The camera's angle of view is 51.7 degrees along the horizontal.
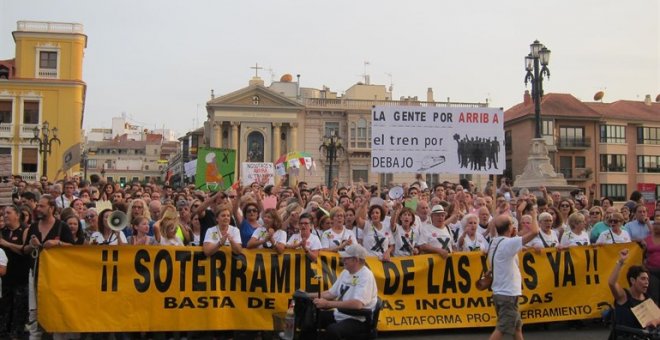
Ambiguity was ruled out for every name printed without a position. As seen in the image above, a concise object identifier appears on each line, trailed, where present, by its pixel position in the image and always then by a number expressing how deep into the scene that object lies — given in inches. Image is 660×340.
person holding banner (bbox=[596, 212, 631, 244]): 401.4
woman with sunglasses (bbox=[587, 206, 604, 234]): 437.1
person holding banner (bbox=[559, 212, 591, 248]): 397.7
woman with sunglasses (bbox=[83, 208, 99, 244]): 370.6
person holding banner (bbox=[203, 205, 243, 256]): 340.2
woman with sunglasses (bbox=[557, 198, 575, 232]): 450.4
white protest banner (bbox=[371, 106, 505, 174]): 516.1
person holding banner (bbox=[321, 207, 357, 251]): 362.3
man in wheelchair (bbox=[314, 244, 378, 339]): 269.7
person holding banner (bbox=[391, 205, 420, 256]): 378.6
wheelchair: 269.4
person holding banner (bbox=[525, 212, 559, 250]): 376.8
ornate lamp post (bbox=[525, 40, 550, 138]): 913.5
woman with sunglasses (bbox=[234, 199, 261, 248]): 368.8
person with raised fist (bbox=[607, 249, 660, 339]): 267.4
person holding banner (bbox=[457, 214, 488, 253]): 386.0
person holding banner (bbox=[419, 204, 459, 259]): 373.4
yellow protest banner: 331.6
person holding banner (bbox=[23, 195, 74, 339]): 327.0
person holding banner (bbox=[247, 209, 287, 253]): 354.3
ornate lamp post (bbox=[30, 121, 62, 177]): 1403.7
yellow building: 1994.3
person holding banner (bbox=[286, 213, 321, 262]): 351.9
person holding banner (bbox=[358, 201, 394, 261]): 373.7
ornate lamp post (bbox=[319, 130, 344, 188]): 1551.4
